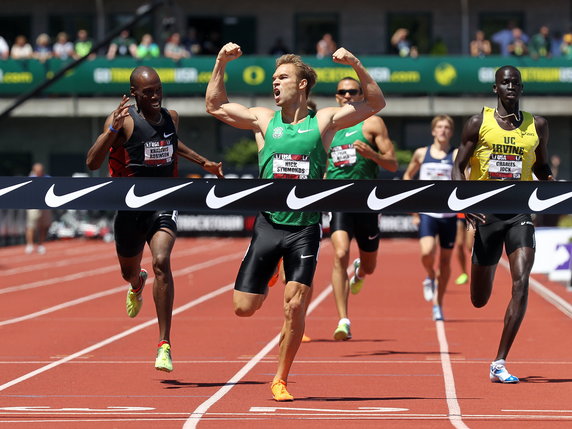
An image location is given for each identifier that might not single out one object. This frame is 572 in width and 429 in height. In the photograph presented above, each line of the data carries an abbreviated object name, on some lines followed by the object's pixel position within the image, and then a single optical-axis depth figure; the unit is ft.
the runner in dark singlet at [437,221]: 98.43
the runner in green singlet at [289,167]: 57.72
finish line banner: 58.18
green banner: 278.26
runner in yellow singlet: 64.49
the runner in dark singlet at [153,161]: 64.64
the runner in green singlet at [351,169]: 84.74
